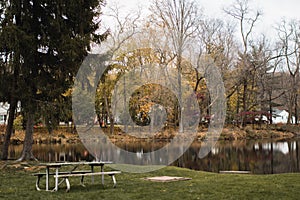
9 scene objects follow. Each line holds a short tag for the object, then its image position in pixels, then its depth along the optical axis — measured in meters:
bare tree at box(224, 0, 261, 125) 43.00
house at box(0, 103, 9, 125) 50.08
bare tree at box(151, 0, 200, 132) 35.84
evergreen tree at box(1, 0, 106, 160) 14.39
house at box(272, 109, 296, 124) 78.53
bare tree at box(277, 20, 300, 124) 47.47
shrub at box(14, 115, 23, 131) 37.97
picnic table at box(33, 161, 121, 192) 8.75
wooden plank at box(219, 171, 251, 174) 14.76
